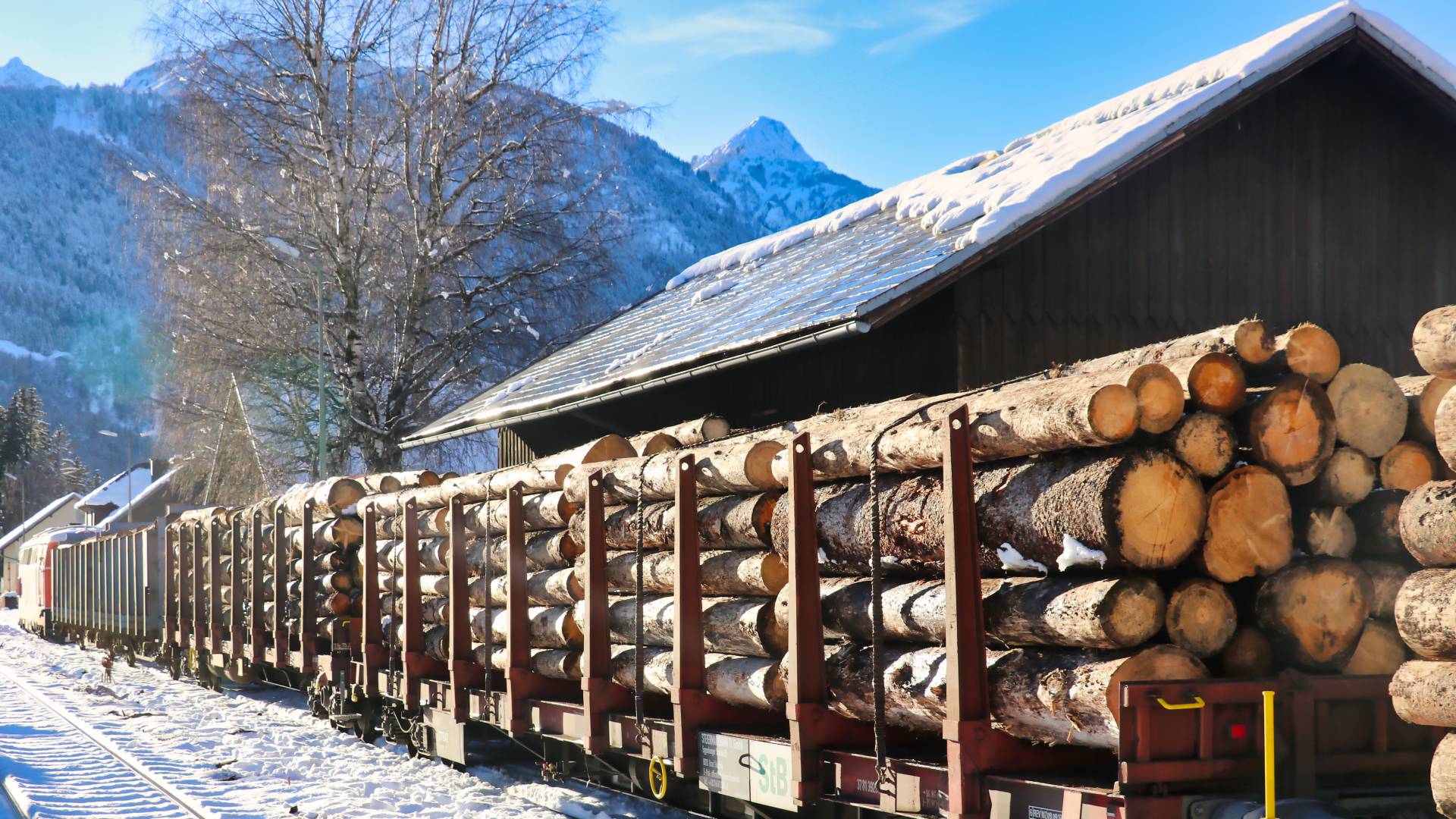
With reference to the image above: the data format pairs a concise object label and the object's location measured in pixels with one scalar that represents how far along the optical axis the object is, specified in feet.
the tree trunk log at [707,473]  22.04
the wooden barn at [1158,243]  36.42
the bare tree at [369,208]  82.64
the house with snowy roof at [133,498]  247.70
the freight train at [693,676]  14.92
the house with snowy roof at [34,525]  297.53
